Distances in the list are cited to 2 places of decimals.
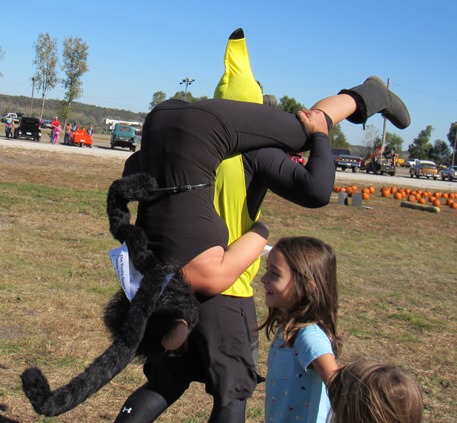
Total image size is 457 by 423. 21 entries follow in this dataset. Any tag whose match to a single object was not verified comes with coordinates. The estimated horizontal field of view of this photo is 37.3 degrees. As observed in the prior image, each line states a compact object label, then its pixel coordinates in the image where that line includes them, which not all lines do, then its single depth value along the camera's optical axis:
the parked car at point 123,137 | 38.62
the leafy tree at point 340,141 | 91.48
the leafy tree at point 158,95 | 104.56
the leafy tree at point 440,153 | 96.12
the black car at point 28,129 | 36.62
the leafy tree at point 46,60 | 61.22
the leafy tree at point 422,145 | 100.44
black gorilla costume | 2.21
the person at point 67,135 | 38.41
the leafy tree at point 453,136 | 93.09
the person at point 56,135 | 37.50
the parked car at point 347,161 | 41.22
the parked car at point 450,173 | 48.94
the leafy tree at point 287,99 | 59.63
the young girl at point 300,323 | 2.42
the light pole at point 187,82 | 61.72
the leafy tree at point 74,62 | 61.28
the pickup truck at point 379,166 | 43.88
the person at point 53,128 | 37.21
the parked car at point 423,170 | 48.19
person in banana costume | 2.32
